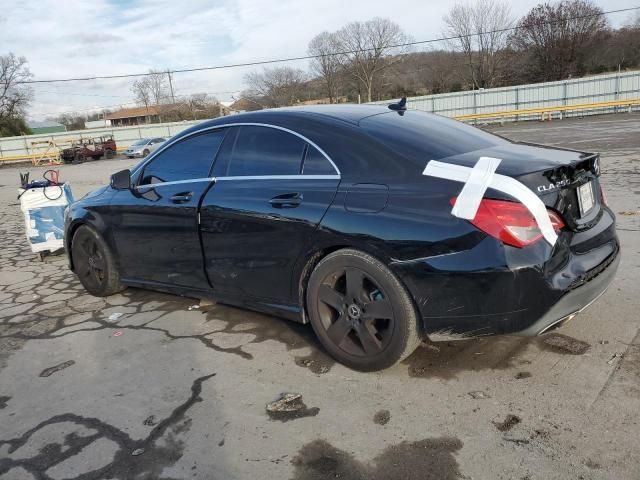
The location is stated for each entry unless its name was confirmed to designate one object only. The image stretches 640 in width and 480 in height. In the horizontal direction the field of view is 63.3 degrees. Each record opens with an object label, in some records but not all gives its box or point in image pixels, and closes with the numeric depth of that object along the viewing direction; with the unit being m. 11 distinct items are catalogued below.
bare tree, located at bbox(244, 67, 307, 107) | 61.78
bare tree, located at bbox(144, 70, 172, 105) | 70.38
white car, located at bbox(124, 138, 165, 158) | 32.96
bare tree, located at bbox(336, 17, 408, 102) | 63.72
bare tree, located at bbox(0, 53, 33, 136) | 61.44
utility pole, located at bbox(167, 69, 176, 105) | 64.00
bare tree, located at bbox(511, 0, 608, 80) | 54.06
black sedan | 2.65
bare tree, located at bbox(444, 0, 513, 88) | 59.34
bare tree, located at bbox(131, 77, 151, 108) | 74.25
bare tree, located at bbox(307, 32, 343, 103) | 62.44
